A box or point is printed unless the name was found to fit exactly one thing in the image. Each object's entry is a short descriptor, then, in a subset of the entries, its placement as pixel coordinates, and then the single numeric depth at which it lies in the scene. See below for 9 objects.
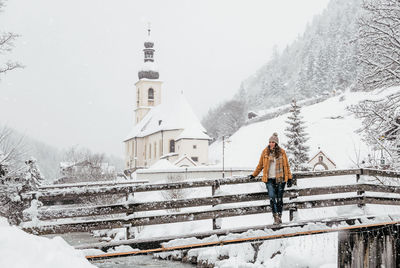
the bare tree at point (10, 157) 13.54
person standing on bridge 9.10
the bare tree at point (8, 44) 13.97
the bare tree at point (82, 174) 41.22
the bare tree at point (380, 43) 13.24
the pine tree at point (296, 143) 36.42
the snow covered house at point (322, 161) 49.84
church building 60.94
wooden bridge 7.62
